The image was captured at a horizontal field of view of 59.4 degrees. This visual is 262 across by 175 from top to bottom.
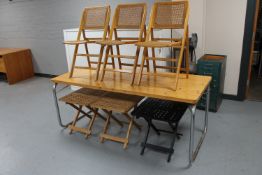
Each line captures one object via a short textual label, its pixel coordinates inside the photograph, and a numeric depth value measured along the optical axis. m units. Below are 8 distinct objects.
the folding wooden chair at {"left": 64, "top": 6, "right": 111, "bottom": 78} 2.84
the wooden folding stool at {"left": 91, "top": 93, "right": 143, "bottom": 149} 2.55
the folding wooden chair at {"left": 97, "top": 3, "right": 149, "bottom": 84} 2.59
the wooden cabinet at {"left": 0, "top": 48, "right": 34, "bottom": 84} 5.29
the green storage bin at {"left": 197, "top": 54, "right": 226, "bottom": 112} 3.28
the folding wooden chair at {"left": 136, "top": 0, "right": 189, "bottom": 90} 2.35
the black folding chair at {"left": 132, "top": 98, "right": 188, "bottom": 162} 2.39
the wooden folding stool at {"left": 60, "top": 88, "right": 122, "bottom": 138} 2.82
